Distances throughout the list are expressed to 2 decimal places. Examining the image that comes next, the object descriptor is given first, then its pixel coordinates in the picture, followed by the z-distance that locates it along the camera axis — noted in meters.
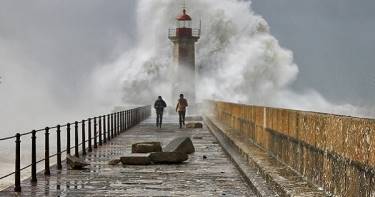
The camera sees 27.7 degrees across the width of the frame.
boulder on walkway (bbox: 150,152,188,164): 15.04
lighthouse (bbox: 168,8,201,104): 61.44
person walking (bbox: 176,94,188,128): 31.79
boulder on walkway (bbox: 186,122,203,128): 32.09
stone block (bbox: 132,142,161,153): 16.98
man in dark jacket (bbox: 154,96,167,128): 32.03
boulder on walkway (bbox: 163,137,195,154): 16.21
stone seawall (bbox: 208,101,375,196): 6.58
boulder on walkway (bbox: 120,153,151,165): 14.85
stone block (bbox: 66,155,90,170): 13.76
